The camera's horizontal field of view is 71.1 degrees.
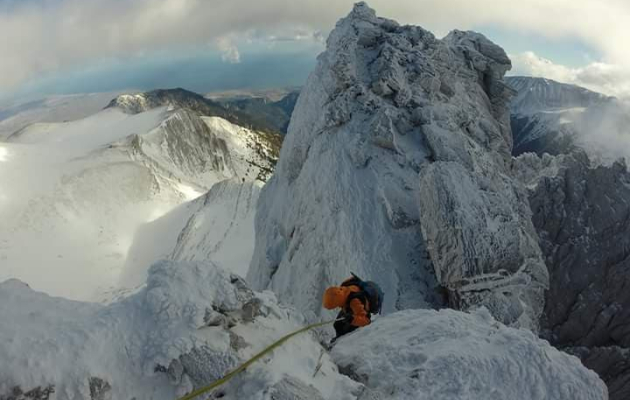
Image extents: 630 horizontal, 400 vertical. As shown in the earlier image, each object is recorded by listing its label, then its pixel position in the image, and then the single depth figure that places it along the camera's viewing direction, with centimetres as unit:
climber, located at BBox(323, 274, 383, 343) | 924
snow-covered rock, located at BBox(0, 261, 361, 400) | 508
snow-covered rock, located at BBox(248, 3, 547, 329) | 1318
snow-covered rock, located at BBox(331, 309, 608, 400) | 650
